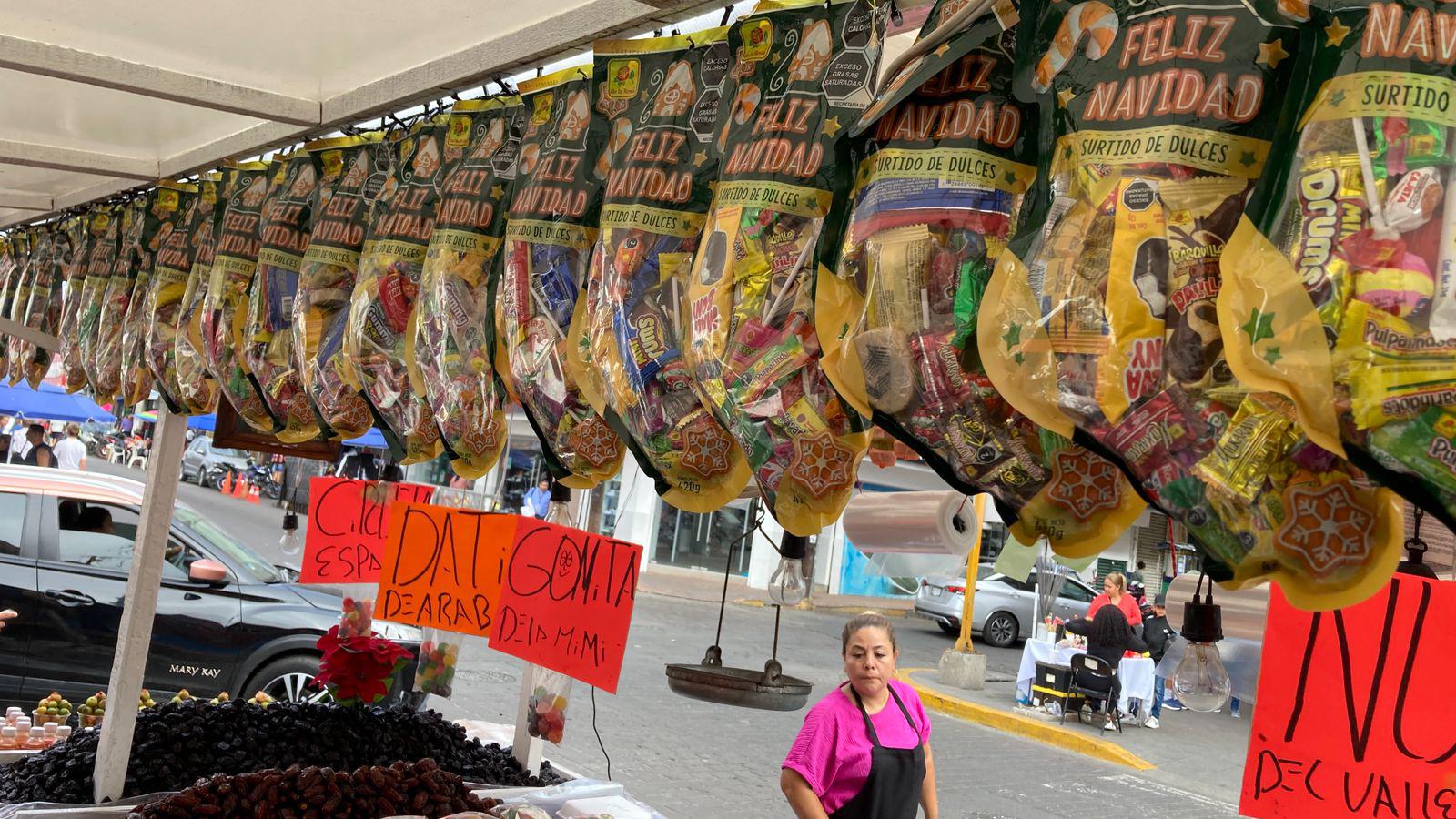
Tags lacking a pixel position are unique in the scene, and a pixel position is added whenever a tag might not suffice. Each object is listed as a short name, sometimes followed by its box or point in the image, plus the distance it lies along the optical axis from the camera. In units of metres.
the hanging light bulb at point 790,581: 1.72
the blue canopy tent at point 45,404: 11.62
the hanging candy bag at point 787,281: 1.34
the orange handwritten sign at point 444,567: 3.17
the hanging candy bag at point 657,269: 1.51
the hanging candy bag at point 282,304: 2.47
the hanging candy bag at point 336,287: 2.26
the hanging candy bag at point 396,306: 2.07
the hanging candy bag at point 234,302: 2.61
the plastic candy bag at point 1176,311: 0.95
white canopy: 2.07
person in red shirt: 10.87
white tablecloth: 11.01
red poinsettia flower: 3.72
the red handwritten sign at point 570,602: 2.54
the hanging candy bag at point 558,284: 1.73
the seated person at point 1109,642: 10.51
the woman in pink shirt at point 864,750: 3.57
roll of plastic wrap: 2.35
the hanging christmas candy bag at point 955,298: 1.16
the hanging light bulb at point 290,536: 4.01
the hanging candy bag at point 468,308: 1.89
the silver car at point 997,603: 15.81
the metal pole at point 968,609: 11.49
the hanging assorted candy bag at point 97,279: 3.71
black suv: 5.91
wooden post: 3.14
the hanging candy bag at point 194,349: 2.83
